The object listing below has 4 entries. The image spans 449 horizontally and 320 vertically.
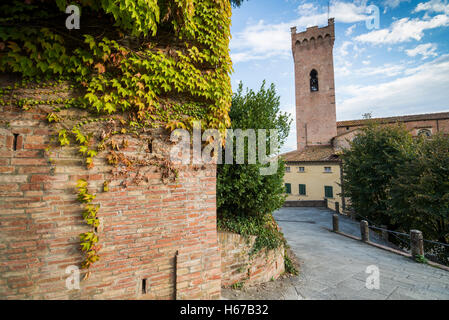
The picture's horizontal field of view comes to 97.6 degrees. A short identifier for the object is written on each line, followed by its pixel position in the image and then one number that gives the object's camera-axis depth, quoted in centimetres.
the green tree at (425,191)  873
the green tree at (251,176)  481
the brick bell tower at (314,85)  2609
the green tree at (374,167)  1251
